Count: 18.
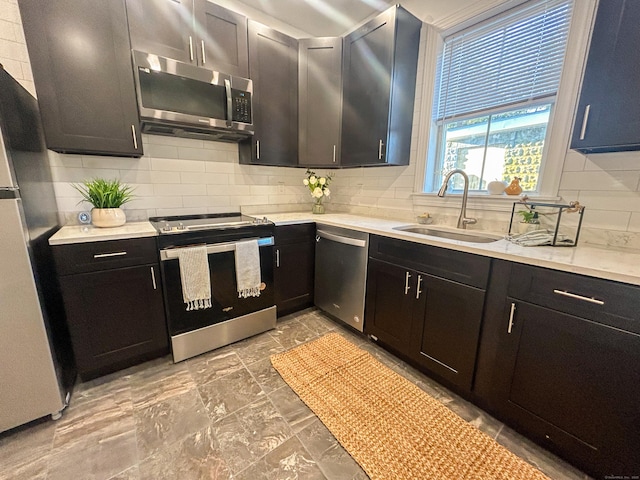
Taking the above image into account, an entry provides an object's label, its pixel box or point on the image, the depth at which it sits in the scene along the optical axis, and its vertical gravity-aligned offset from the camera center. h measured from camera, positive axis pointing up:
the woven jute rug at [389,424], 1.17 -1.24
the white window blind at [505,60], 1.60 +0.88
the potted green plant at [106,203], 1.70 -0.12
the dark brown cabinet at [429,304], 1.46 -0.73
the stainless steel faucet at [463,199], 1.89 -0.07
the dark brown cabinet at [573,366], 1.01 -0.76
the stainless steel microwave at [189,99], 1.68 +0.60
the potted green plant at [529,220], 1.62 -0.18
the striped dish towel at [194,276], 1.75 -0.61
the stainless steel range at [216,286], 1.75 -0.73
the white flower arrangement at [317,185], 2.72 +0.02
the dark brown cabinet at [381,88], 2.02 +0.82
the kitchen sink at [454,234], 1.80 -0.33
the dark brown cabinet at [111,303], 1.50 -0.73
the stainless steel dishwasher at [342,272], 2.07 -0.72
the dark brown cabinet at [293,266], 2.28 -0.71
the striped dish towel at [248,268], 1.98 -0.63
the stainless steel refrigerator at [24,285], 1.17 -0.49
